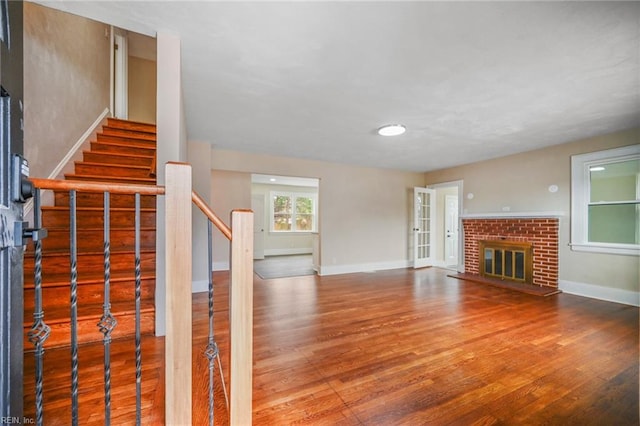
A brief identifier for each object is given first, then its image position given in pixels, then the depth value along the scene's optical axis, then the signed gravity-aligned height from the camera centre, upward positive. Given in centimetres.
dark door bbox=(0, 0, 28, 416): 87 -2
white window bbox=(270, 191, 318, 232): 841 +1
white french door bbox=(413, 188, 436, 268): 597 -33
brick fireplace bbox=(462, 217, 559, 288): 411 -45
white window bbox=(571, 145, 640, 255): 341 +15
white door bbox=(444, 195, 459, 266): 668 -46
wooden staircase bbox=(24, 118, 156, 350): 181 -37
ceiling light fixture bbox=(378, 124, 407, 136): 327 +107
